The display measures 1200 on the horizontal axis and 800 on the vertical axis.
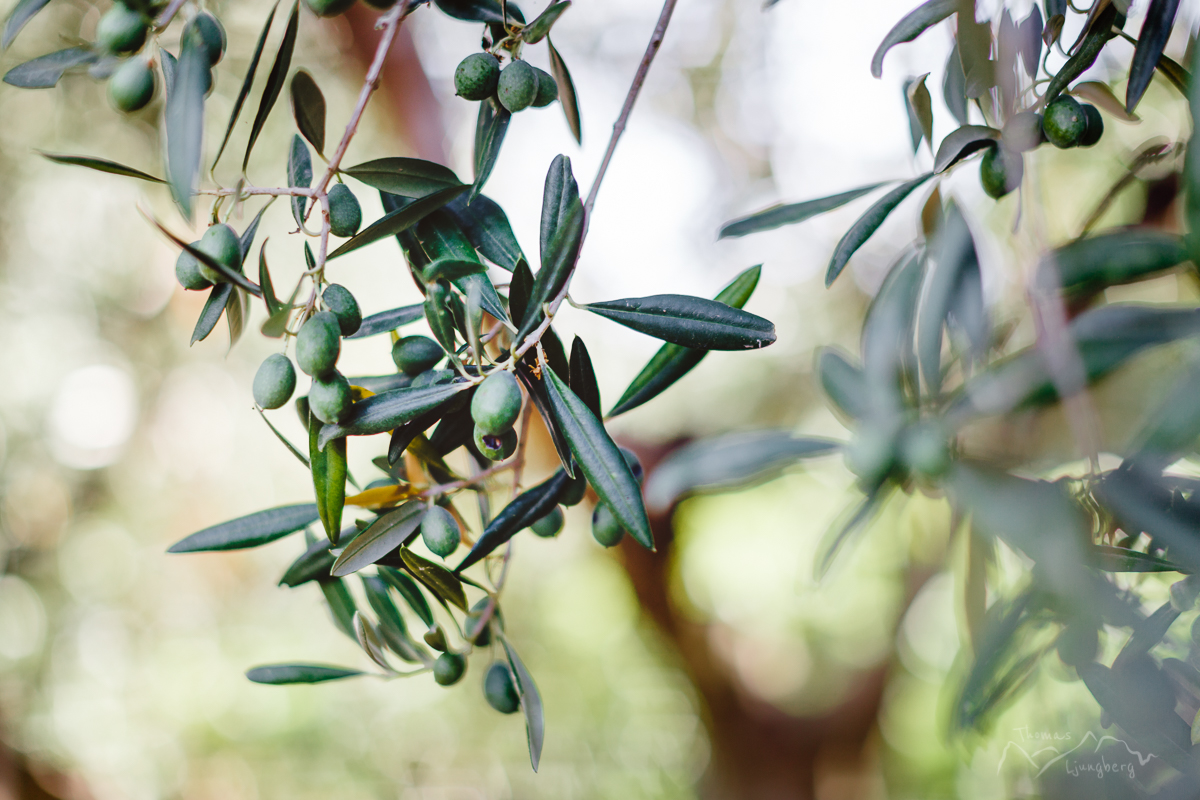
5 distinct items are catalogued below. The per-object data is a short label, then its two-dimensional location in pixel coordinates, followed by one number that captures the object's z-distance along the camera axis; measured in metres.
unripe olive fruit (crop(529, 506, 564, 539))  0.49
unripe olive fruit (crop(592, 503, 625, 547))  0.50
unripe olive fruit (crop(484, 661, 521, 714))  0.52
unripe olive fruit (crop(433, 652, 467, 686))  0.49
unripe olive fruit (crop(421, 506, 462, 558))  0.41
